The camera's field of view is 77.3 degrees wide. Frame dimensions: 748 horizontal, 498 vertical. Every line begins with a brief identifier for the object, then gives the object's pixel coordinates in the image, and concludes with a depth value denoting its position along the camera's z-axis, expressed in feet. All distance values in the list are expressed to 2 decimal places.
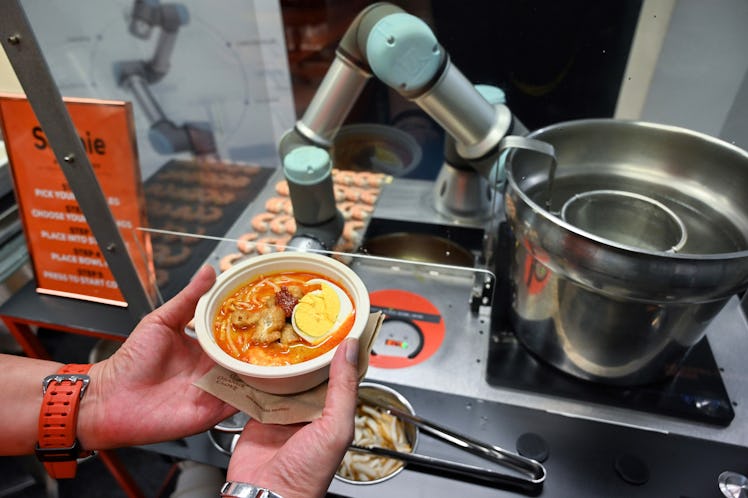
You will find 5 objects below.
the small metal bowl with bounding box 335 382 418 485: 2.80
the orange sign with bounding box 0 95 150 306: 3.47
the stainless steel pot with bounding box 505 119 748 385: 2.21
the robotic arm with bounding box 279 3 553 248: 2.60
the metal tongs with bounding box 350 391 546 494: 2.62
